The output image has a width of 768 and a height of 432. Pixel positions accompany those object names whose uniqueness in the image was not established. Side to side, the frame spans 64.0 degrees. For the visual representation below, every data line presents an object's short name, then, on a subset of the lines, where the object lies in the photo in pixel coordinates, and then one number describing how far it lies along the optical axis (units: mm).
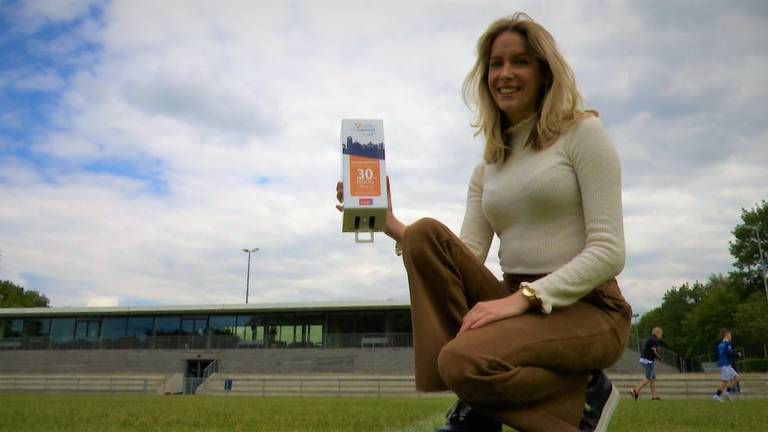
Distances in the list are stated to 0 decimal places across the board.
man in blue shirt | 14679
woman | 2123
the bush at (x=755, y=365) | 37150
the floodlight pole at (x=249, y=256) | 57531
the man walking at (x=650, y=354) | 14891
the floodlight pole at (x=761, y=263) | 45500
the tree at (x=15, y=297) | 67375
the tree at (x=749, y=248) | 47438
